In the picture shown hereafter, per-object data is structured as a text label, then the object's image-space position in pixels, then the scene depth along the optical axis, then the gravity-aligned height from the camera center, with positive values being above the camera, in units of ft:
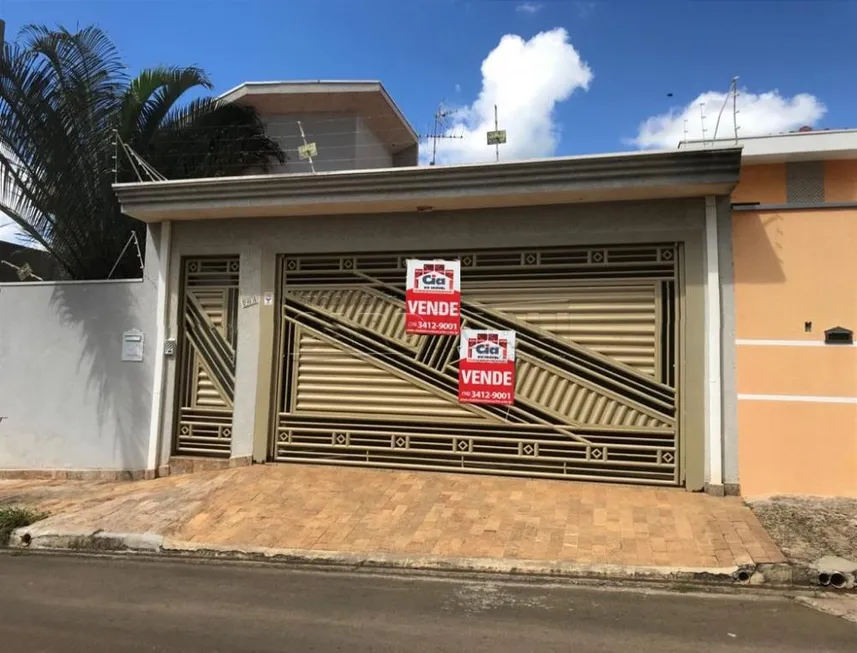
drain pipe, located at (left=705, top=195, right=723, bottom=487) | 22.77 +1.43
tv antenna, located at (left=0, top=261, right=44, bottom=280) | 32.88 +5.25
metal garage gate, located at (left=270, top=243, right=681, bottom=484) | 24.09 +0.74
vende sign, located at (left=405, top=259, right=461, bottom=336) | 26.20 +3.61
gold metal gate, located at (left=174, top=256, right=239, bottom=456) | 28.37 +1.02
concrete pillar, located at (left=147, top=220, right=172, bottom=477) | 28.35 +1.46
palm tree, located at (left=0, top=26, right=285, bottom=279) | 31.50 +12.16
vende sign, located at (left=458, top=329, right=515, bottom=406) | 25.41 +0.72
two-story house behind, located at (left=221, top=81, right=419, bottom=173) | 41.39 +18.31
